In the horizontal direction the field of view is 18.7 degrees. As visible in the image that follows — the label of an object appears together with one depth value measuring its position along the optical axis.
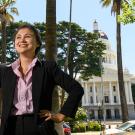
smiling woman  2.71
